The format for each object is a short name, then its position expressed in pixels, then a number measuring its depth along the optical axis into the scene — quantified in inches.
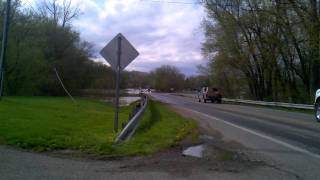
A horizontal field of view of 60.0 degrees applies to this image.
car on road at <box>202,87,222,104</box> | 1188.0
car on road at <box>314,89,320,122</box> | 495.5
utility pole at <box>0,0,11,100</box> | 646.4
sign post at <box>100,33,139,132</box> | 311.7
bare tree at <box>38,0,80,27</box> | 1635.0
